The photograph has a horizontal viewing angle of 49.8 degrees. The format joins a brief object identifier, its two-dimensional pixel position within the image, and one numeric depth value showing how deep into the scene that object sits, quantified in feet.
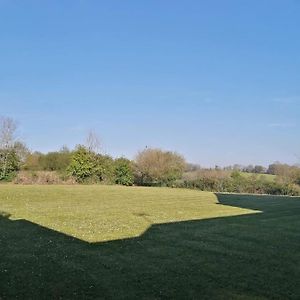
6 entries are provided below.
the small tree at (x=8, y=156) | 89.77
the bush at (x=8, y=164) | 87.70
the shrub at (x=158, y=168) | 109.27
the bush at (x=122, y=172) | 100.12
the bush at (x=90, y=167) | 95.34
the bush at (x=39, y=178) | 84.44
